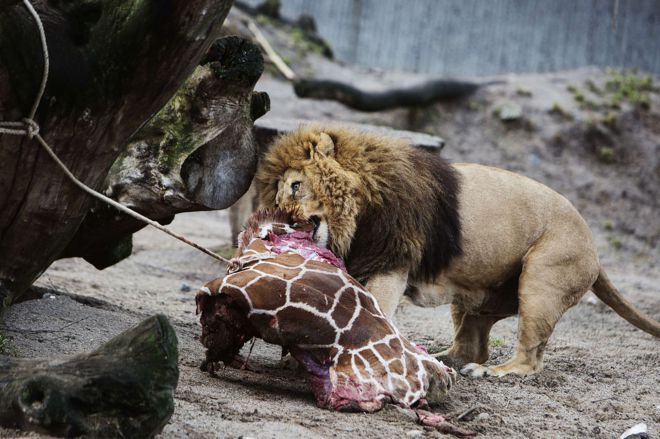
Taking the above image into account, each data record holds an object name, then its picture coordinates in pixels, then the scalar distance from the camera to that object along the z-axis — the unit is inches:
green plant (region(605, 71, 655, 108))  1022.4
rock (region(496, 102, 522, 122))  999.0
